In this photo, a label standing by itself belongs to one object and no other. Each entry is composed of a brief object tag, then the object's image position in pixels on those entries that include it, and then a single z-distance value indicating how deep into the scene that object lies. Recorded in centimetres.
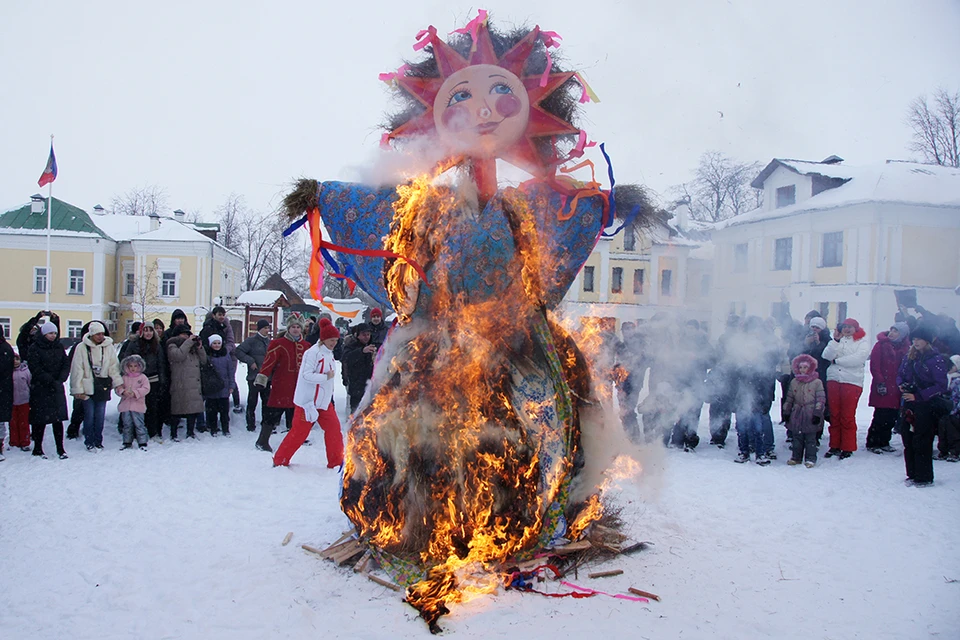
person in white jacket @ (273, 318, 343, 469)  708
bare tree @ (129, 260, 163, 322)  2812
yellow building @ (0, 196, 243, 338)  2750
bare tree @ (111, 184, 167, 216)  4247
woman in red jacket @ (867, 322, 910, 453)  775
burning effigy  387
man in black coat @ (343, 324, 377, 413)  877
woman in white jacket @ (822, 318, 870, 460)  777
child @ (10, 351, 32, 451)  755
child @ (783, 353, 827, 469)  757
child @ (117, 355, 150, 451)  798
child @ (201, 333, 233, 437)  884
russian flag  1748
